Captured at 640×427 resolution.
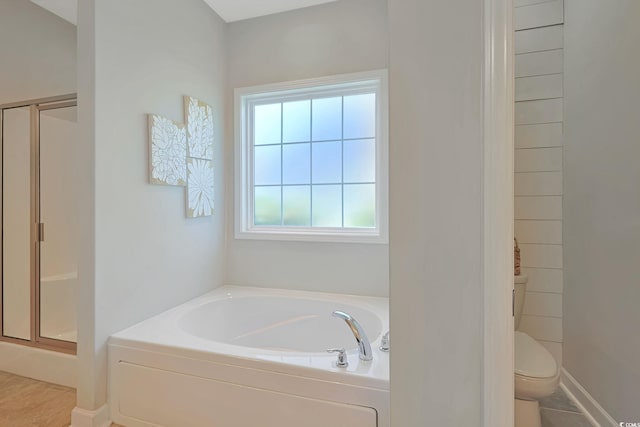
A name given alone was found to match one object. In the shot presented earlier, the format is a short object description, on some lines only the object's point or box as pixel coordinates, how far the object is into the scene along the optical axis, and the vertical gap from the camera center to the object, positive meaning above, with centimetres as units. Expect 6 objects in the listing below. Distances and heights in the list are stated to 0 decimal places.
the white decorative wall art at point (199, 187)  228 +20
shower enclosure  228 -6
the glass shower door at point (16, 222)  232 -6
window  243 +46
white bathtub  131 -78
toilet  139 -75
